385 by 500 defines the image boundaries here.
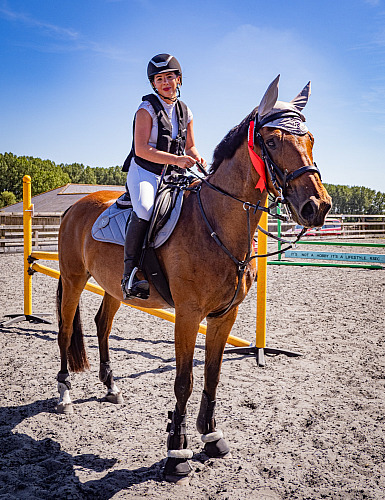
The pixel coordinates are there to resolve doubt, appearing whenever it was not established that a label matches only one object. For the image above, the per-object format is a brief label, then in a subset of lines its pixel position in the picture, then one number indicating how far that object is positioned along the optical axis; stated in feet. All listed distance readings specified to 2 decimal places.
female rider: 9.30
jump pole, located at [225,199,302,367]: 15.73
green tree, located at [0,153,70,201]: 199.93
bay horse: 7.44
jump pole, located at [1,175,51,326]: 19.77
